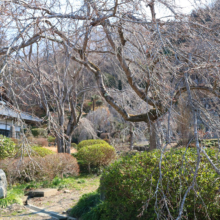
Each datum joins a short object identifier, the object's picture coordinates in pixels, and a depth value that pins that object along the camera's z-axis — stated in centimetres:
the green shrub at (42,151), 981
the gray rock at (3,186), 650
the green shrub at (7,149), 966
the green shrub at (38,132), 2039
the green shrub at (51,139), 2139
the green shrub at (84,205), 540
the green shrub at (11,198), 615
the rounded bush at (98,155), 1056
